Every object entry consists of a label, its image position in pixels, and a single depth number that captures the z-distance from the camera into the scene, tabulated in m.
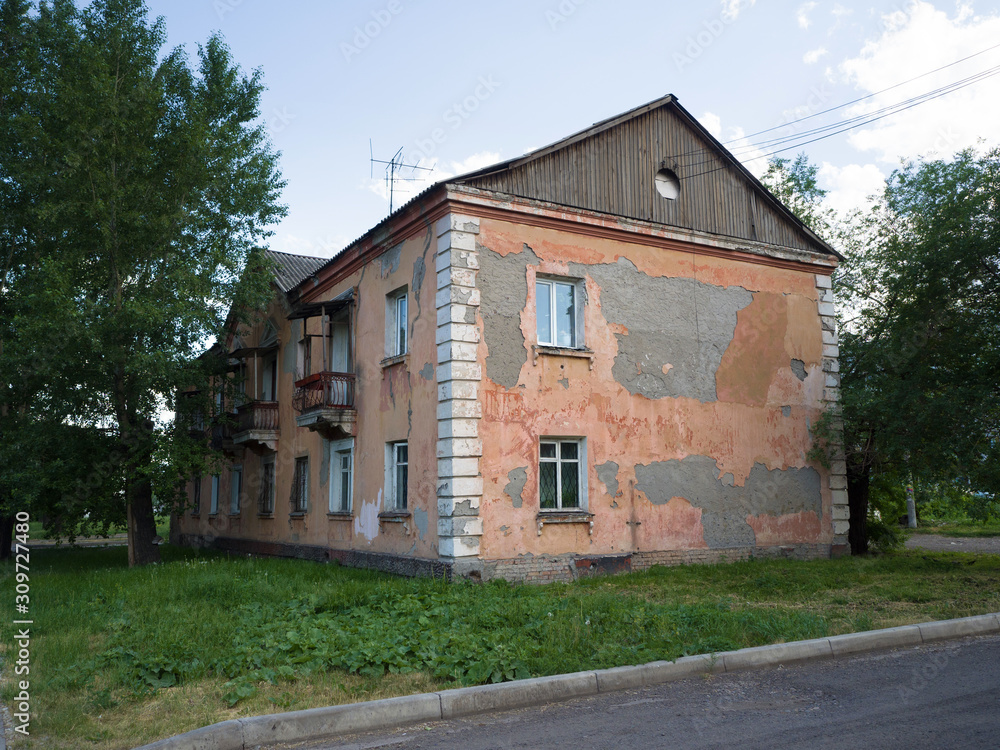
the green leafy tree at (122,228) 14.78
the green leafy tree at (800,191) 22.44
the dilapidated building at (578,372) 12.61
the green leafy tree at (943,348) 12.63
